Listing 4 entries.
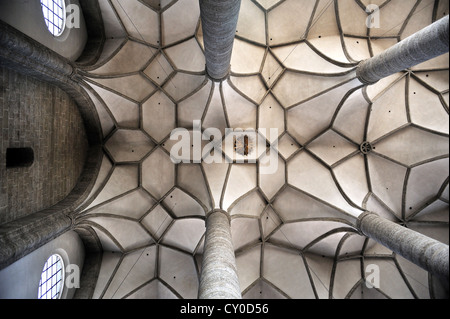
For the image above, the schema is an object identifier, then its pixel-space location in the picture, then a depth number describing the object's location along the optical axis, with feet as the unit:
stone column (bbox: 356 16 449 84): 23.90
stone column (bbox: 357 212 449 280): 23.78
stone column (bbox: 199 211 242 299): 20.64
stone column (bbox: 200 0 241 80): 22.11
